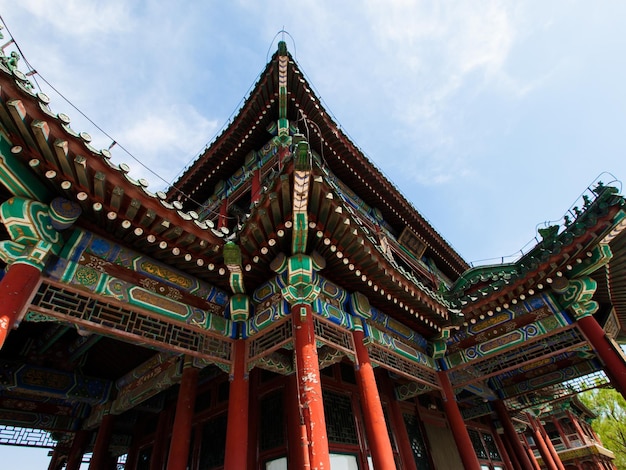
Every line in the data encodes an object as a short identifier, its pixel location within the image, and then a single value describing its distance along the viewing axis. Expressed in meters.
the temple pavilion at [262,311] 4.52
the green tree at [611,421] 23.42
